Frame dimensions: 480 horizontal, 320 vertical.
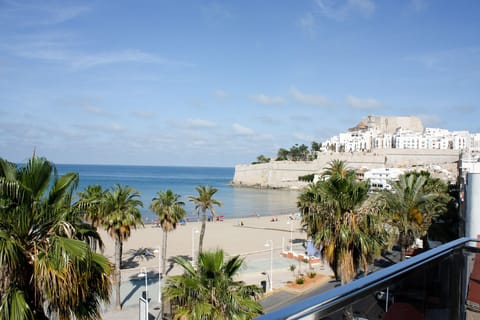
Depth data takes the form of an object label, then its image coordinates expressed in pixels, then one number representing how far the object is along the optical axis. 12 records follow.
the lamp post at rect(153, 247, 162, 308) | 20.39
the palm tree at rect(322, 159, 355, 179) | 29.18
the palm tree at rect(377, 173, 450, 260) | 22.00
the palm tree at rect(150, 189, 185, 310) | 25.83
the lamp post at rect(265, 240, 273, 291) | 22.81
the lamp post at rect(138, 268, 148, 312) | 23.11
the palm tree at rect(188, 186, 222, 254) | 29.06
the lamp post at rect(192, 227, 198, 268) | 29.91
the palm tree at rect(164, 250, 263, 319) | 9.05
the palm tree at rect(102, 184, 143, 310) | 20.78
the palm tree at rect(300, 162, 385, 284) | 14.92
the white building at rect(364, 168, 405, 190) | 69.44
